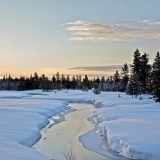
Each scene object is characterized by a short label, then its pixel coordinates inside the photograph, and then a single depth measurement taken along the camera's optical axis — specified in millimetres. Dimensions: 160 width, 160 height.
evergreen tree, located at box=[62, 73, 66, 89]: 132000
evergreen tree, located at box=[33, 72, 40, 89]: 121662
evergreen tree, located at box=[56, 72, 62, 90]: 118825
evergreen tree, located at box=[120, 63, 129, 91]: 90750
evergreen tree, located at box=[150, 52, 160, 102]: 34188
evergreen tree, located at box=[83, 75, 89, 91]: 107425
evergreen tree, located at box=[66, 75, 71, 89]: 132000
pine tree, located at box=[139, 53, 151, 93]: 55719
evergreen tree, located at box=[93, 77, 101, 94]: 68500
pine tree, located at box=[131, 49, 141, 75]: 56188
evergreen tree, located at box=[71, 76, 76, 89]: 132500
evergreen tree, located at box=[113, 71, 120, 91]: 111312
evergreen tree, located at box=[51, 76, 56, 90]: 123612
